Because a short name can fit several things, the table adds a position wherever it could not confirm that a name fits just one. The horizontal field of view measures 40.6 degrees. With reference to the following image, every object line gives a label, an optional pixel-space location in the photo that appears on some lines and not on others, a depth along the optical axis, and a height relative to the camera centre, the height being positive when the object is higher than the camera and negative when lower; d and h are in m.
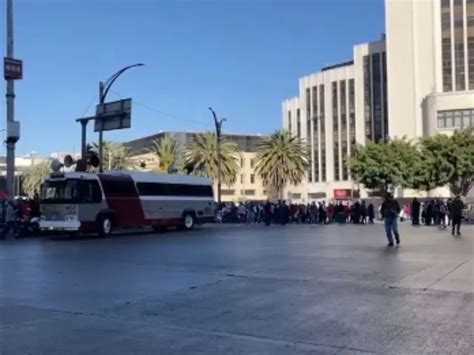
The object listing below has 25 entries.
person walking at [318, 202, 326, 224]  45.72 -0.95
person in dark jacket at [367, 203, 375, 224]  45.54 -0.90
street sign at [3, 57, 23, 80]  28.61 +6.06
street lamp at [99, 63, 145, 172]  34.81 +6.28
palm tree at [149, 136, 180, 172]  75.12 +6.31
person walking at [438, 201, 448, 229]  38.44 -0.78
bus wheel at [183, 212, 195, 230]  34.62 -1.05
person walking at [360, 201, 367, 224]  44.63 -0.94
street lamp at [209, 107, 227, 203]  50.66 +6.00
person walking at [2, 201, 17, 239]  27.25 -0.63
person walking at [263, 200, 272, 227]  41.91 -0.78
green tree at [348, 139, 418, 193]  62.78 +3.58
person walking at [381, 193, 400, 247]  20.50 -0.47
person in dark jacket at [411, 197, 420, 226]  39.37 -0.79
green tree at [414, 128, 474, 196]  56.03 +3.47
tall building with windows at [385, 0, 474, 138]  73.75 +16.45
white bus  27.25 +0.04
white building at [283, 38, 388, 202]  95.69 +13.88
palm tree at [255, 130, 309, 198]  70.06 +4.60
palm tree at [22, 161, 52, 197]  113.14 +4.92
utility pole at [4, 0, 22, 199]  29.14 +4.30
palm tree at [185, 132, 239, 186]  73.00 +5.00
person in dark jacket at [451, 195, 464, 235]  26.58 -0.51
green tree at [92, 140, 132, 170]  87.94 +6.45
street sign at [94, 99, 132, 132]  34.28 +4.70
